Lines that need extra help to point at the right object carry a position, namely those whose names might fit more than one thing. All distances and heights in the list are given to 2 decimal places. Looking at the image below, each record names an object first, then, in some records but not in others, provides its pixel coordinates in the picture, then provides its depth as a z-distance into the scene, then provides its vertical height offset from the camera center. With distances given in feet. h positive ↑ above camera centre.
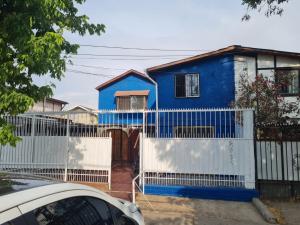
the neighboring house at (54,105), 87.34 +8.39
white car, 4.89 -1.78
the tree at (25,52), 13.60 +4.21
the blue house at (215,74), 39.66 +8.99
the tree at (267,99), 28.74 +3.54
